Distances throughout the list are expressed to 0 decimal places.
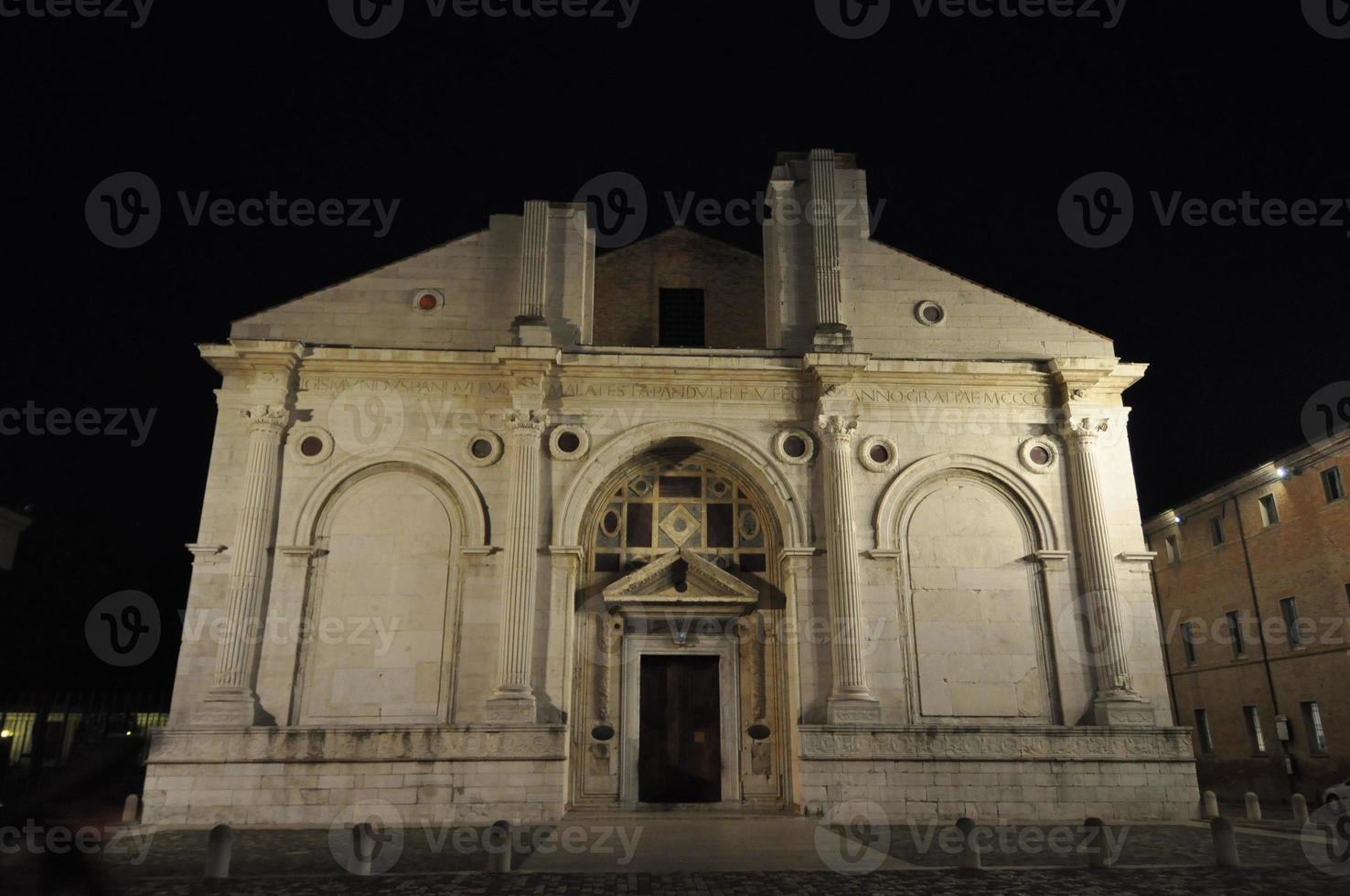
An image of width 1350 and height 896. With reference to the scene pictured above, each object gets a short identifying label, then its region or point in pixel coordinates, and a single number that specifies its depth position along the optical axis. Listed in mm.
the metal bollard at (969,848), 10961
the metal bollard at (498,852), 10719
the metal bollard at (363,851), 10586
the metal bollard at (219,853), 10344
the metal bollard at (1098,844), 11159
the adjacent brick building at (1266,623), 23422
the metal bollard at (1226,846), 11172
